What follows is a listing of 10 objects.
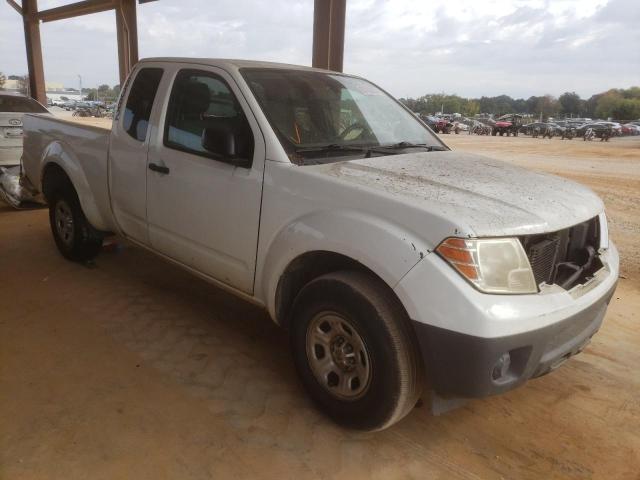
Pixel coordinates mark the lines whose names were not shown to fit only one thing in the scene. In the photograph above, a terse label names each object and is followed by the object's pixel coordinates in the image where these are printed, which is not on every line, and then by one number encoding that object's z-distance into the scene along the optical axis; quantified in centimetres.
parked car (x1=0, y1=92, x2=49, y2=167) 779
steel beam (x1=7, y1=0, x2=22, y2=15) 1492
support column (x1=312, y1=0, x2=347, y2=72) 576
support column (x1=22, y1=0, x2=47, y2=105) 1504
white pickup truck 206
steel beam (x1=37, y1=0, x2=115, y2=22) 1162
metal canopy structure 581
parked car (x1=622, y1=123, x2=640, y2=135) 4209
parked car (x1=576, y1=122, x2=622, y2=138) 3425
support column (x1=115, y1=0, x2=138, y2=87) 1023
